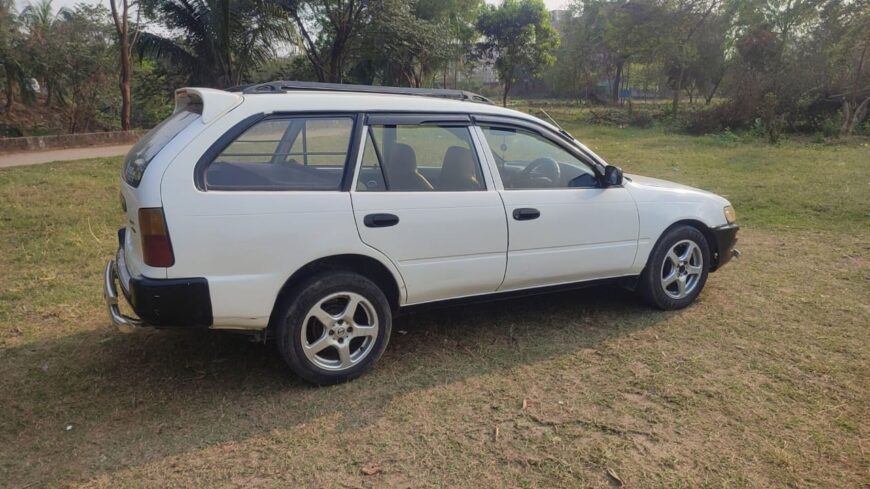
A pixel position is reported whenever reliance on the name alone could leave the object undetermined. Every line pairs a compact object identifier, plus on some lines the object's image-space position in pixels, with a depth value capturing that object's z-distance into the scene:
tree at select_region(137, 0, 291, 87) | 18.48
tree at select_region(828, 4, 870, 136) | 16.08
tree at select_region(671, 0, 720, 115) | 23.89
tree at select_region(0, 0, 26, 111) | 16.25
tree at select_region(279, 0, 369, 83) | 20.59
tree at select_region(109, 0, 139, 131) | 15.36
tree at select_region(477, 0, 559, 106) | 33.94
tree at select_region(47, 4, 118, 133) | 17.39
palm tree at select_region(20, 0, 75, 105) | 16.70
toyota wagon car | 3.10
